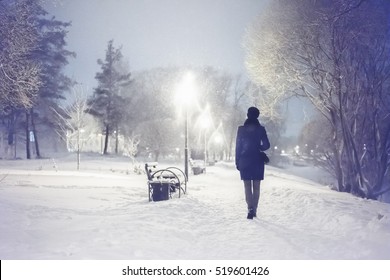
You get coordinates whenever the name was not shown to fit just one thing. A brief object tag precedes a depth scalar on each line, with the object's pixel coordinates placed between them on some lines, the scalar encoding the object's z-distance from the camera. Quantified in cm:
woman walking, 673
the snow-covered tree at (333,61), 1406
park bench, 953
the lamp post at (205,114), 4304
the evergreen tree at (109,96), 4028
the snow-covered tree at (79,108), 2533
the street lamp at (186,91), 1452
